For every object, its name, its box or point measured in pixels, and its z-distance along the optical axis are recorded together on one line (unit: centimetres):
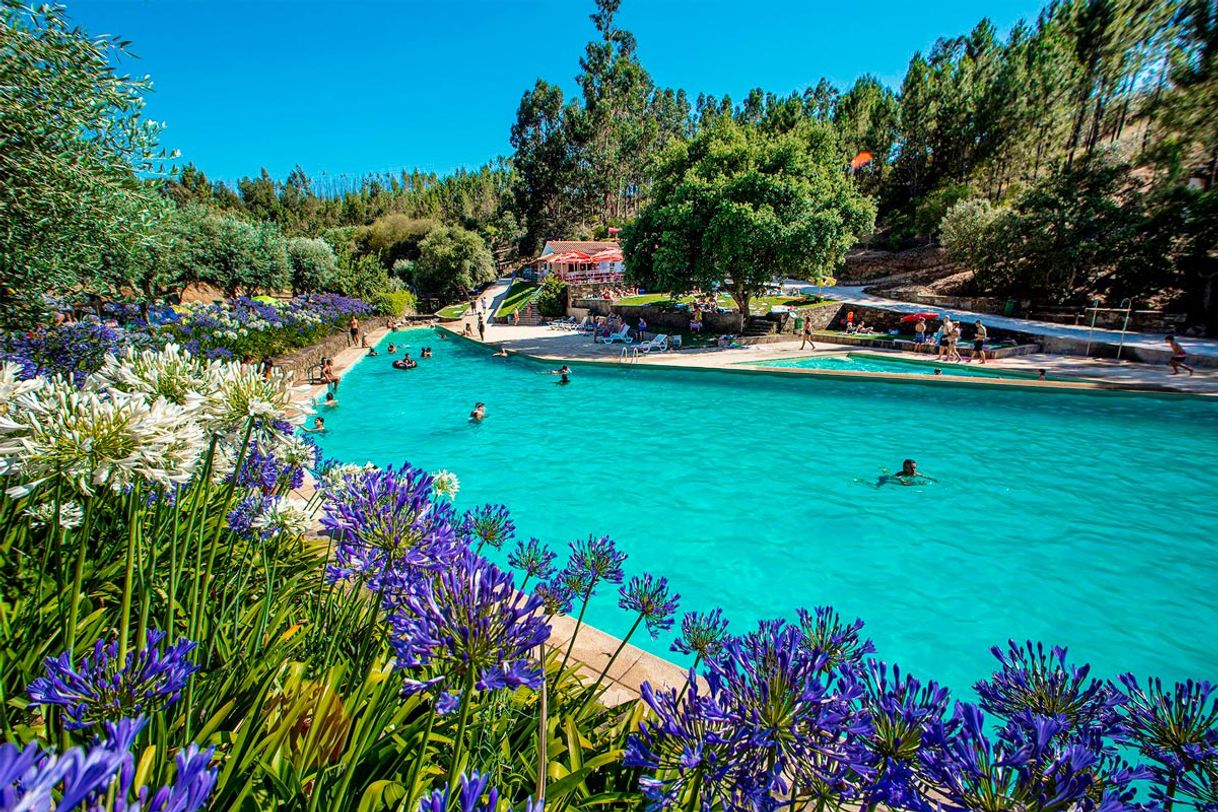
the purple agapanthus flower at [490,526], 315
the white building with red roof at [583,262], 5150
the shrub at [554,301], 4162
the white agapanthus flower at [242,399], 222
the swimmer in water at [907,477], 1225
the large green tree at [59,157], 627
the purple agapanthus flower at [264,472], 382
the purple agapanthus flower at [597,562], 300
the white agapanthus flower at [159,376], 232
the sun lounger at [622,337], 2966
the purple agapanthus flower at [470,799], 107
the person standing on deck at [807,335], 2562
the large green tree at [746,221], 2402
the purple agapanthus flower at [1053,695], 164
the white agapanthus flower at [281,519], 327
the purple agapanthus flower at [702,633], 263
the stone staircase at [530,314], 4241
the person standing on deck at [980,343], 2096
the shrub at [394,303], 4581
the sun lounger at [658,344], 2699
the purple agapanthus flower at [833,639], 204
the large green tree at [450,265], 5612
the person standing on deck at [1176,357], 1748
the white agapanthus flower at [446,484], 434
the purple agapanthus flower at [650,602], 288
